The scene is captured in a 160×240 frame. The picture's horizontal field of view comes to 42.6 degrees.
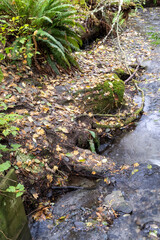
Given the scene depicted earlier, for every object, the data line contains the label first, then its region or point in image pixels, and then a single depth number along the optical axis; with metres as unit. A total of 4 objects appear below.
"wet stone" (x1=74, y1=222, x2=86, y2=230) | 2.84
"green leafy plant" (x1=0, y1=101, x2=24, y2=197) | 2.06
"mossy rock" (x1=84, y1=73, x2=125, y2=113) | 5.21
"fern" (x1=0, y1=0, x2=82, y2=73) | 4.58
